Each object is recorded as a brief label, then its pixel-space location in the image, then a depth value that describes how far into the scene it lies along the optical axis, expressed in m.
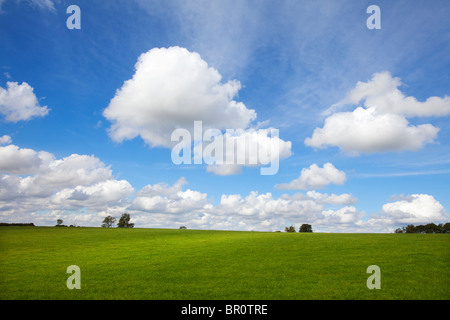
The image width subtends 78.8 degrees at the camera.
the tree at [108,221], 144.62
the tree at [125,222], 139.95
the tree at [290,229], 116.05
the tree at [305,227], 116.44
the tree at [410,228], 94.24
